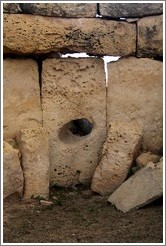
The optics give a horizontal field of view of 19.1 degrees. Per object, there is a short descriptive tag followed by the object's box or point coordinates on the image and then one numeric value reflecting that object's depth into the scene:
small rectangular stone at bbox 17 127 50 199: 5.21
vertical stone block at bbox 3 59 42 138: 5.51
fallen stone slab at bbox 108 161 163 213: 4.89
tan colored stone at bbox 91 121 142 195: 5.44
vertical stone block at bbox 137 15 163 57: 5.70
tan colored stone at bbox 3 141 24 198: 5.04
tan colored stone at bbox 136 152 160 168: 5.46
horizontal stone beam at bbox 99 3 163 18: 5.56
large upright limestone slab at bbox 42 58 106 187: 5.71
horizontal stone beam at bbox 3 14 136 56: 5.37
